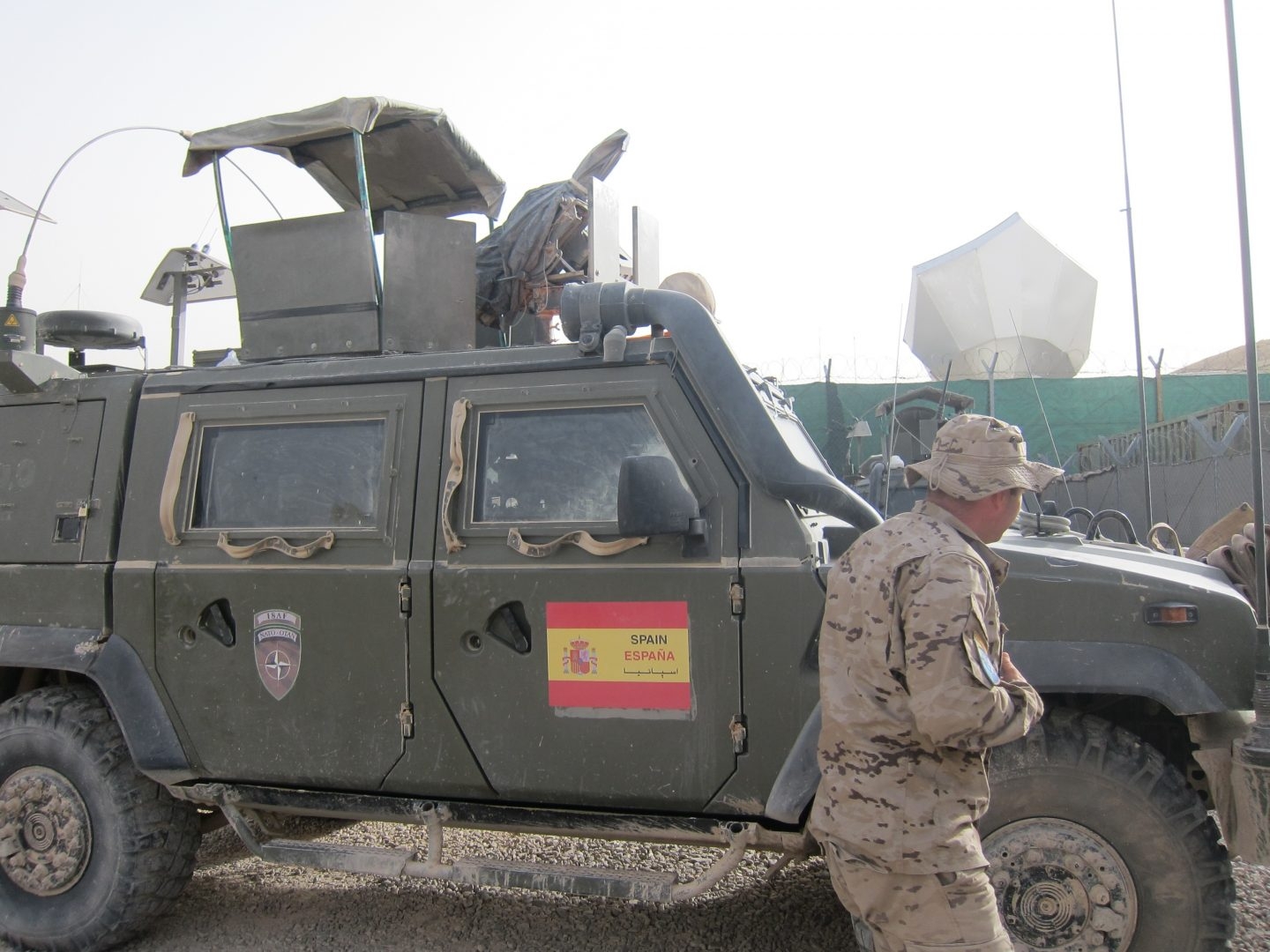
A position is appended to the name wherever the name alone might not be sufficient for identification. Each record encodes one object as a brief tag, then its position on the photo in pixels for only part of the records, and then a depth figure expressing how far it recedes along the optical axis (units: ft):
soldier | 7.16
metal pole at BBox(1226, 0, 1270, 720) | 9.31
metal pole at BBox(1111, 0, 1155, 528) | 14.79
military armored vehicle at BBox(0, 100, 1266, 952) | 9.61
